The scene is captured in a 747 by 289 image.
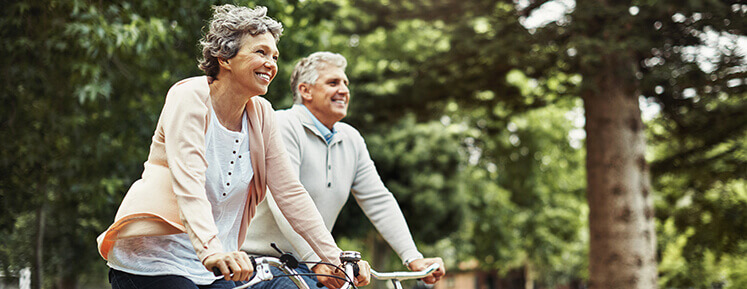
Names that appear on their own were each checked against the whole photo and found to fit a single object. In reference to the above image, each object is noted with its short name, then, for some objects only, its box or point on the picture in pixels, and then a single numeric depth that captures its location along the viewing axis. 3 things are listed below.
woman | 2.28
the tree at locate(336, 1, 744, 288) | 7.71
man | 3.61
